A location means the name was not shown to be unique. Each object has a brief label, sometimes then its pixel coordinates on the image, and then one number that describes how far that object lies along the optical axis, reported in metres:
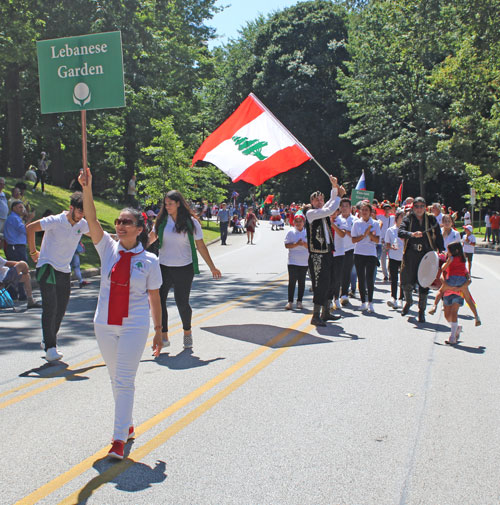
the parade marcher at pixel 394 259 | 12.03
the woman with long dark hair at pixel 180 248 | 8.14
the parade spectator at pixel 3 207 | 15.68
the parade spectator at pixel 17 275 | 11.60
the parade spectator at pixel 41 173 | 29.05
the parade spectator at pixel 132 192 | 33.69
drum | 10.08
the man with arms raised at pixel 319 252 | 9.76
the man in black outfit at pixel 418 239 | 10.52
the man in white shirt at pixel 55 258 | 7.44
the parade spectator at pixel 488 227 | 35.25
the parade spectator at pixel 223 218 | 30.51
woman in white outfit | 4.73
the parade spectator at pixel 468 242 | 15.53
